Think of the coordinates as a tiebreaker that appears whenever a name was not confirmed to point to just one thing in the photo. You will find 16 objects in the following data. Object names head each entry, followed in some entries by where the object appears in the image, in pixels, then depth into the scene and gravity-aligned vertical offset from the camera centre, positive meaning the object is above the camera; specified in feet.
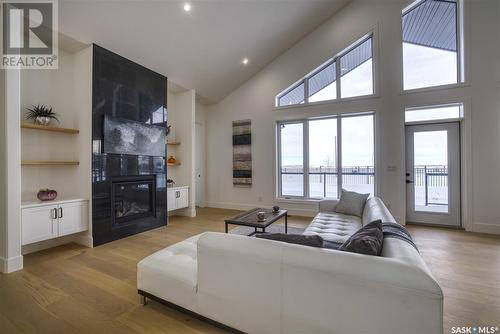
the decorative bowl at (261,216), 10.28 -2.31
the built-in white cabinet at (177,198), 15.67 -2.18
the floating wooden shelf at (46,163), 9.53 +0.27
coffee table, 9.67 -2.41
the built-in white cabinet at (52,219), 9.05 -2.23
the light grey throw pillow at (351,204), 11.48 -1.95
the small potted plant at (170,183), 16.59 -1.17
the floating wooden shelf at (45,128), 9.53 +1.86
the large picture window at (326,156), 15.80 +0.78
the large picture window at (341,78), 15.72 +6.57
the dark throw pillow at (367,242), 4.39 -1.57
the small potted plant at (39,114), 10.22 +2.52
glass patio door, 13.87 -0.52
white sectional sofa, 3.41 -2.22
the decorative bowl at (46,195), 9.91 -1.16
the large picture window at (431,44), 13.71 +7.77
